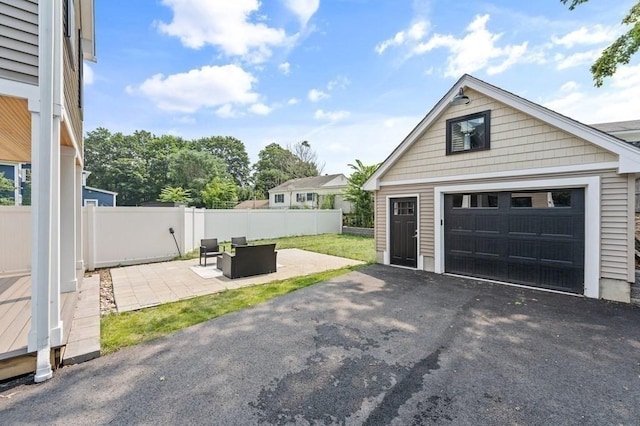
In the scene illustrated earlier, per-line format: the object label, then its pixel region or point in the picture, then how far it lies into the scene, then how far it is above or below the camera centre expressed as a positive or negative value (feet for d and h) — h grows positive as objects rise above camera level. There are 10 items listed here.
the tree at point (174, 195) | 94.68 +5.61
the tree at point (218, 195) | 91.97 +5.53
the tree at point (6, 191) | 42.83 +3.27
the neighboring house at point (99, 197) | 73.15 +4.07
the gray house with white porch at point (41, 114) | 9.05 +3.32
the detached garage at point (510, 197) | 17.54 +1.10
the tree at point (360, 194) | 58.59 +3.57
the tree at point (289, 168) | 143.33 +22.50
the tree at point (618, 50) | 26.21 +16.24
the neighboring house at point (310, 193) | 75.36 +5.92
